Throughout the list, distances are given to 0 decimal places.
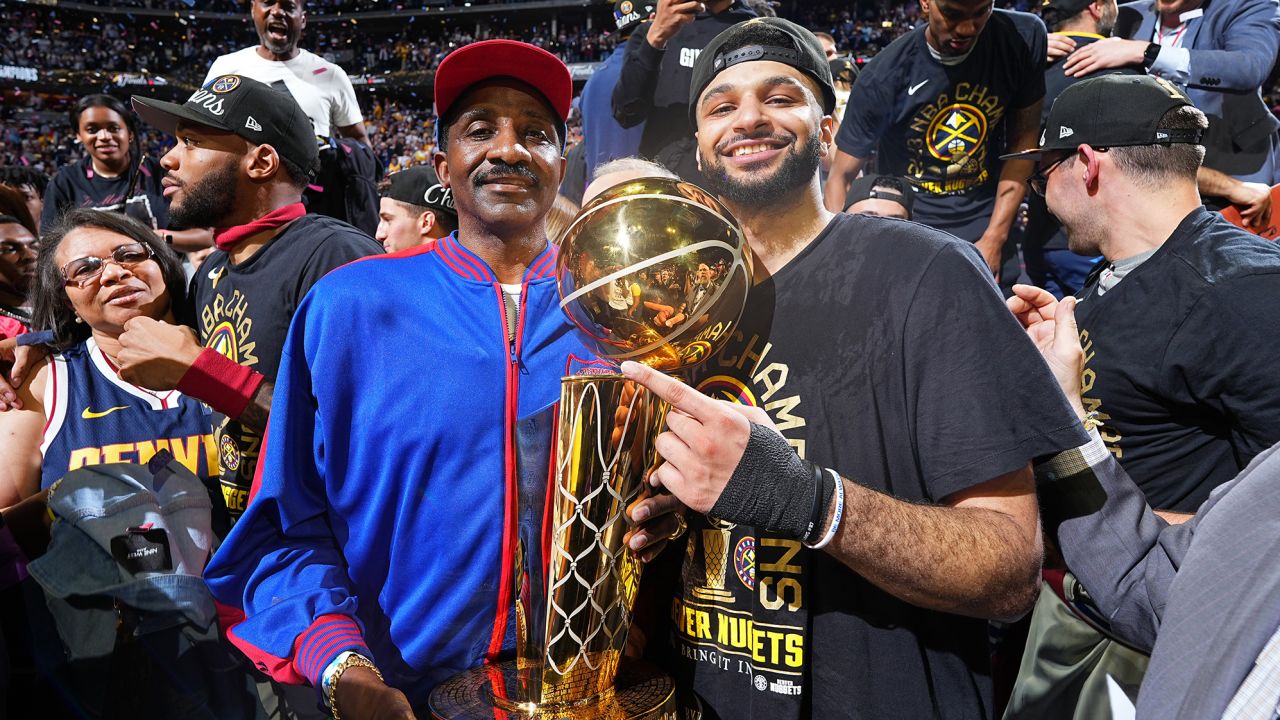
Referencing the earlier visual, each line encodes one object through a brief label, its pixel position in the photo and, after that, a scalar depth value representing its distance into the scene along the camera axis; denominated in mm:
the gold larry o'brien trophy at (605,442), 1146
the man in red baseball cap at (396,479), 1548
